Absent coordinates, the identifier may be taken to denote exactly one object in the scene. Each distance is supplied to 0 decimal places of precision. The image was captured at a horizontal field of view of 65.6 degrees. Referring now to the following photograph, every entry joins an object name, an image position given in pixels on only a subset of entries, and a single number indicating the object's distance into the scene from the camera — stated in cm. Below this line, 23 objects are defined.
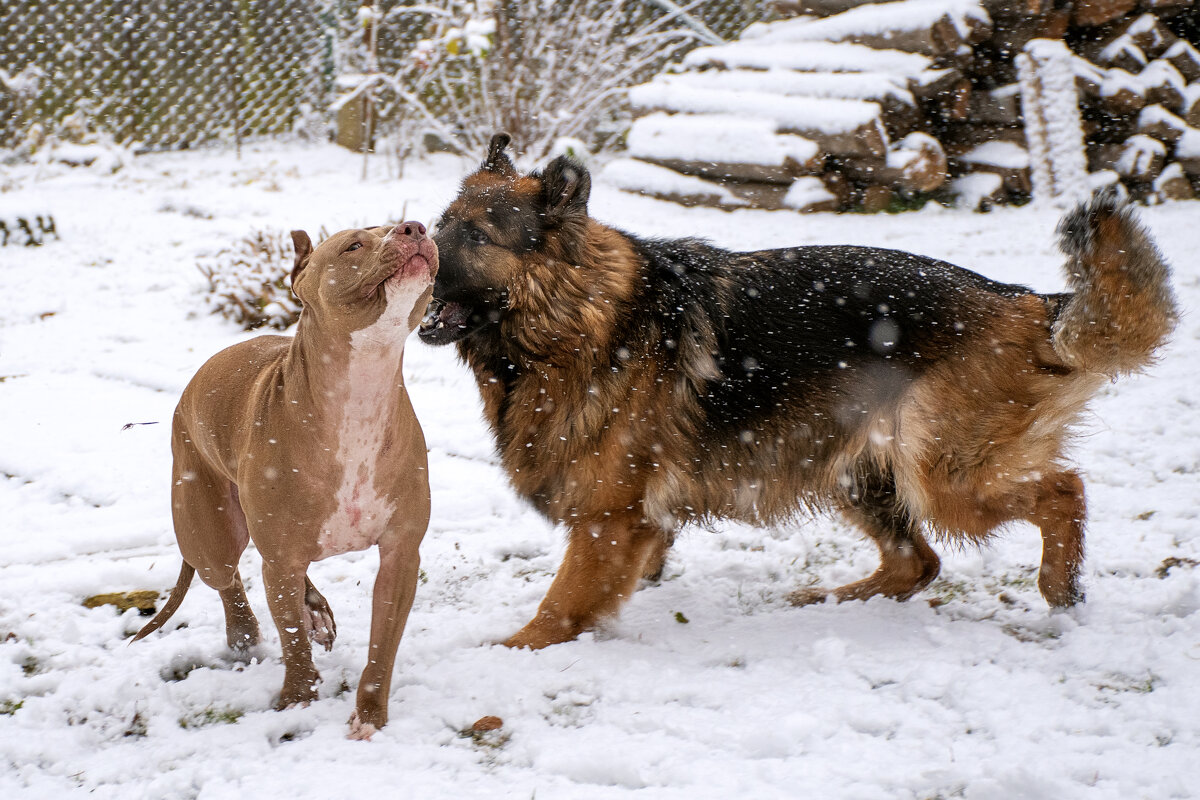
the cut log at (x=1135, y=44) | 872
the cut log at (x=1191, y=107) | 848
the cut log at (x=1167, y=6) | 873
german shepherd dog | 307
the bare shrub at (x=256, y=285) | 636
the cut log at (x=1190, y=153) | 819
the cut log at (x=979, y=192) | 823
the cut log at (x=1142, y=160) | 825
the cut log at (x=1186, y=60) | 882
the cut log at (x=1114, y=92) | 844
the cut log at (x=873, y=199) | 805
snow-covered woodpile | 798
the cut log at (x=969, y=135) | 863
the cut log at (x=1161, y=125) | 835
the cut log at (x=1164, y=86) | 852
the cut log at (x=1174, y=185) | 820
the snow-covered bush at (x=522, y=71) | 984
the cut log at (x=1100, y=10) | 867
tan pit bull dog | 219
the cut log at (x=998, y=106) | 852
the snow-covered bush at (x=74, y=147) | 1059
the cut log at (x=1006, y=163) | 837
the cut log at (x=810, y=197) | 786
